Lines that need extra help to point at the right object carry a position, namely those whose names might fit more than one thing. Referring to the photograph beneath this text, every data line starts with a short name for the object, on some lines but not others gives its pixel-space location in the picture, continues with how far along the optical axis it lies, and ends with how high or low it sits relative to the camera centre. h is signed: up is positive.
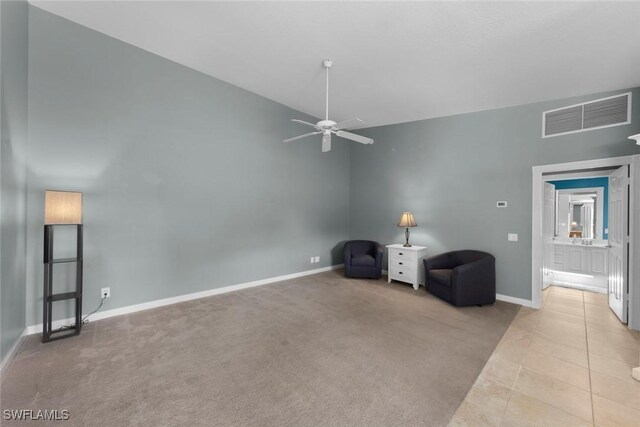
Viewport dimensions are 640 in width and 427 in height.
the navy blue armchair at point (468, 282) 3.74 -0.99
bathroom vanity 5.04 -0.93
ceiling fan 3.08 +1.04
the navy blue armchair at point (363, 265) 5.14 -1.00
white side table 4.69 -0.91
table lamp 4.93 -0.13
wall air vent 3.44 +1.46
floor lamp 2.49 -0.38
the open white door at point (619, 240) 3.30 -0.28
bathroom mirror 5.27 +0.12
